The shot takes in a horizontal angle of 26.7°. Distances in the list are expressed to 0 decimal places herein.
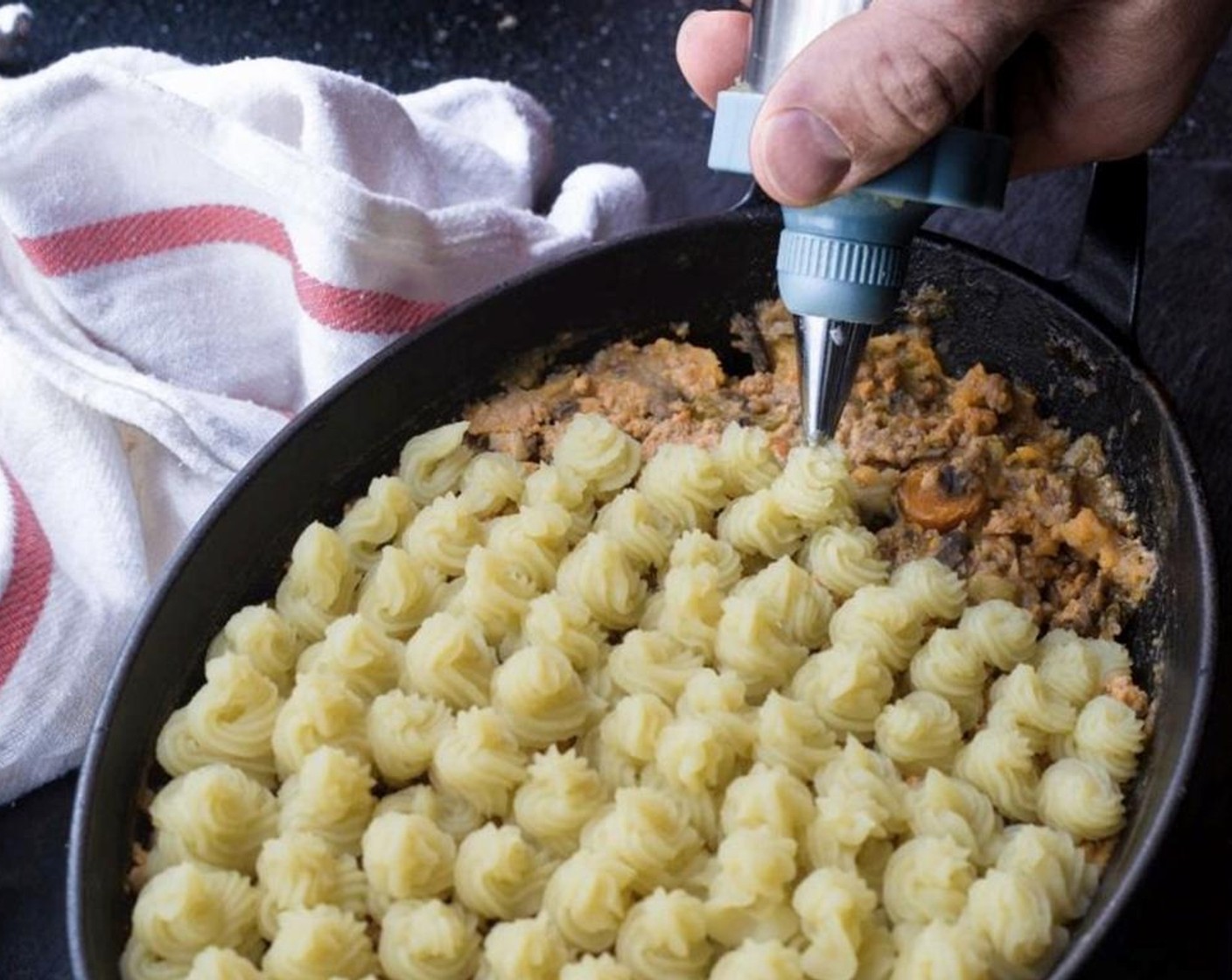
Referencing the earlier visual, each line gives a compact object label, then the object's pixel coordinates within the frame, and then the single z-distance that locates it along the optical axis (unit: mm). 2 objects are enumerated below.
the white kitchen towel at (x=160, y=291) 622
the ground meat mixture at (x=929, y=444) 561
